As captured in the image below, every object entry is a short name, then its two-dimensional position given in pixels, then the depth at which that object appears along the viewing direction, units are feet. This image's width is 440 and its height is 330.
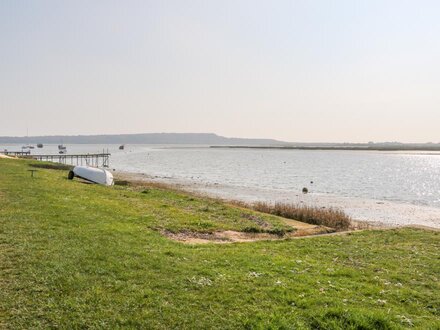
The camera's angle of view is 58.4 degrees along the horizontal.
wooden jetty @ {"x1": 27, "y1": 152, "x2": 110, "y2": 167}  344.78
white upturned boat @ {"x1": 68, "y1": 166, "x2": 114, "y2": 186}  127.75
